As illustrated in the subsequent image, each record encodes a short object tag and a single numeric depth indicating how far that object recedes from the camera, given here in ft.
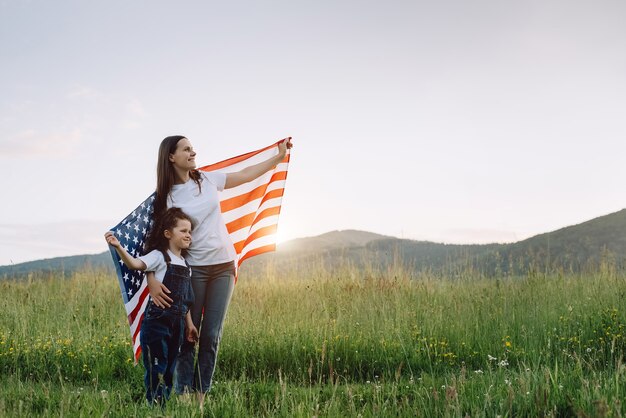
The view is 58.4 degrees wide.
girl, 13.37
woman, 14.78
